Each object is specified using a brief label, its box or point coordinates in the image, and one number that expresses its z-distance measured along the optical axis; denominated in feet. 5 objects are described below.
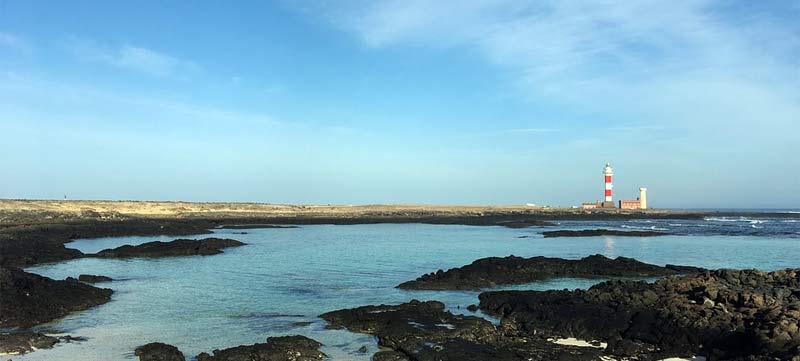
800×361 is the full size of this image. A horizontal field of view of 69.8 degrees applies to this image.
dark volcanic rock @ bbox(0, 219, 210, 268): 84.43
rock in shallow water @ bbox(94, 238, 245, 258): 92.58
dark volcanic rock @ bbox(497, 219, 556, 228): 208.44
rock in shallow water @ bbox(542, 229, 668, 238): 150.92
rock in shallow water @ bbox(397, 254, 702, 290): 64.13
